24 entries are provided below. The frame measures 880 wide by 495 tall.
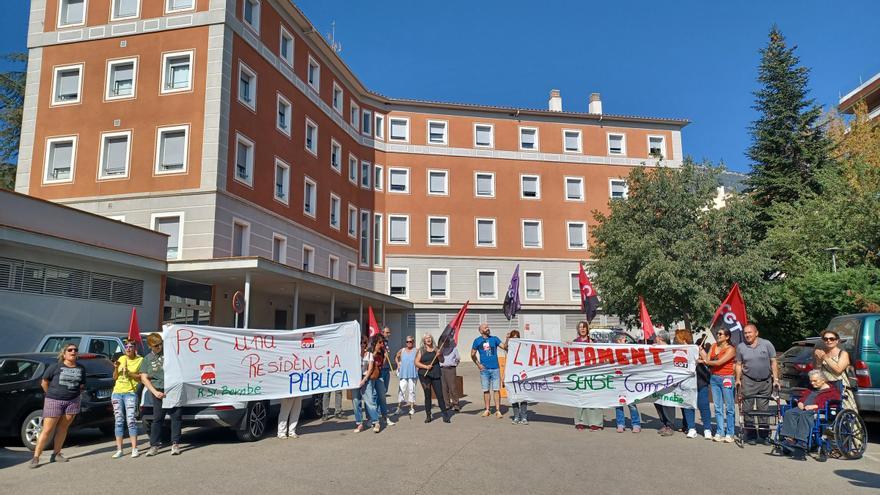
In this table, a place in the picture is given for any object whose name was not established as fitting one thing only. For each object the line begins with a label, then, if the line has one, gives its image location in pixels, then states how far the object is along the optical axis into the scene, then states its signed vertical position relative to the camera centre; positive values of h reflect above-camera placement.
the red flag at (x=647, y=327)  14.09 +0.10
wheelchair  8.45 -1.43
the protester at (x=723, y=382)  10.07 -0.83
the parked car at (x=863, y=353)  9.62 -0.36
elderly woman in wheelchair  8.47 -1.19
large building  23.89 +8.54
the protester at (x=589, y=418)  11.40 -1.59
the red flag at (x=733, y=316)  10.49 +0.26
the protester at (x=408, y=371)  13.89 -0.86
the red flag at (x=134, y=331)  10.35 +0.07
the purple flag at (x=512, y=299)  17.34 +0.94
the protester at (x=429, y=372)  12.54 -0.80
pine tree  31.23 +9.84
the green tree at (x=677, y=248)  24.00 +3.35
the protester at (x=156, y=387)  9.08 -0.78
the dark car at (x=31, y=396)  9.69 -0.97
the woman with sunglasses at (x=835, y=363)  8.74 -0.47
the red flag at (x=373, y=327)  12.48 +0.13
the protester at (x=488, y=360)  12.77 -0.57
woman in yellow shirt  9.14 -0.75
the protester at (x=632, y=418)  11.07 -1.56
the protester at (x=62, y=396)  8.48 -0.83
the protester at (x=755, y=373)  9.66 -0.66
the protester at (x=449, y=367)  13.27 -0.74
